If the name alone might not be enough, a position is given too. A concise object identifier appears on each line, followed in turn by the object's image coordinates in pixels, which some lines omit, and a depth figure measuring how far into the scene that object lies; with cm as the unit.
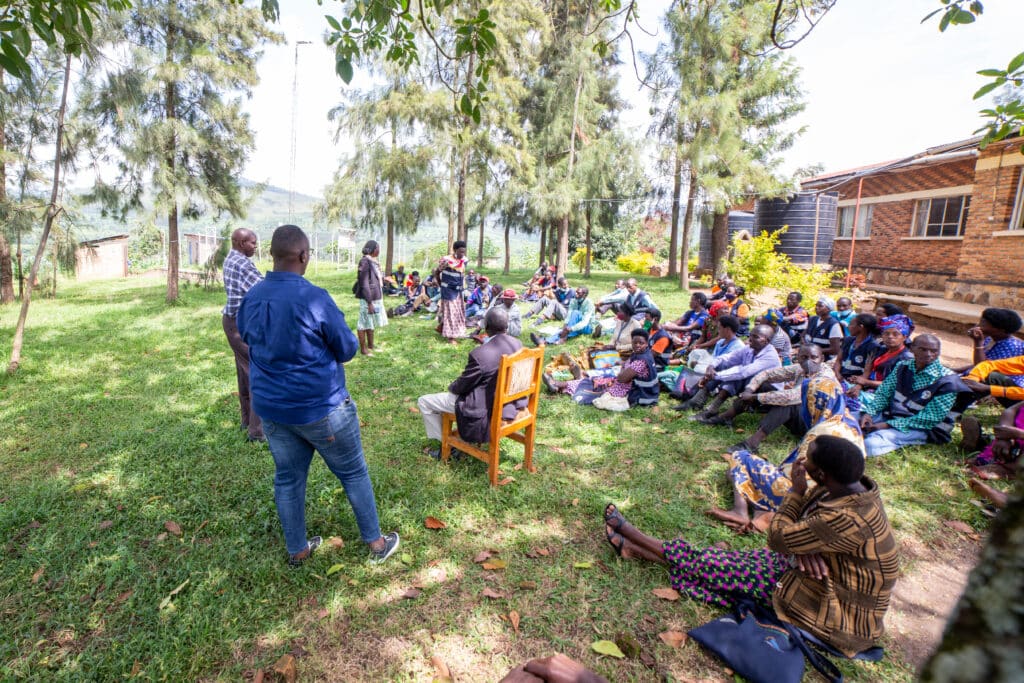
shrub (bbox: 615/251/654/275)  2765
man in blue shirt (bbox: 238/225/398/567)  271
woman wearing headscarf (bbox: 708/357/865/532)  372
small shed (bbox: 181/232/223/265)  2234
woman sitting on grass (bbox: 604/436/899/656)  251
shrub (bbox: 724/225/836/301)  1015
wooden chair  406
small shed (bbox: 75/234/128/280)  2092
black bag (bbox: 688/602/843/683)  244
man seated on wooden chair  418
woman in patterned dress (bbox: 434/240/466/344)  918
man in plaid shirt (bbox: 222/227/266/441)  442
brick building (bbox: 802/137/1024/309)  1067
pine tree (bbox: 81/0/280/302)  1224
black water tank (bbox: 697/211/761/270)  1861
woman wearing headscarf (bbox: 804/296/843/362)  686
